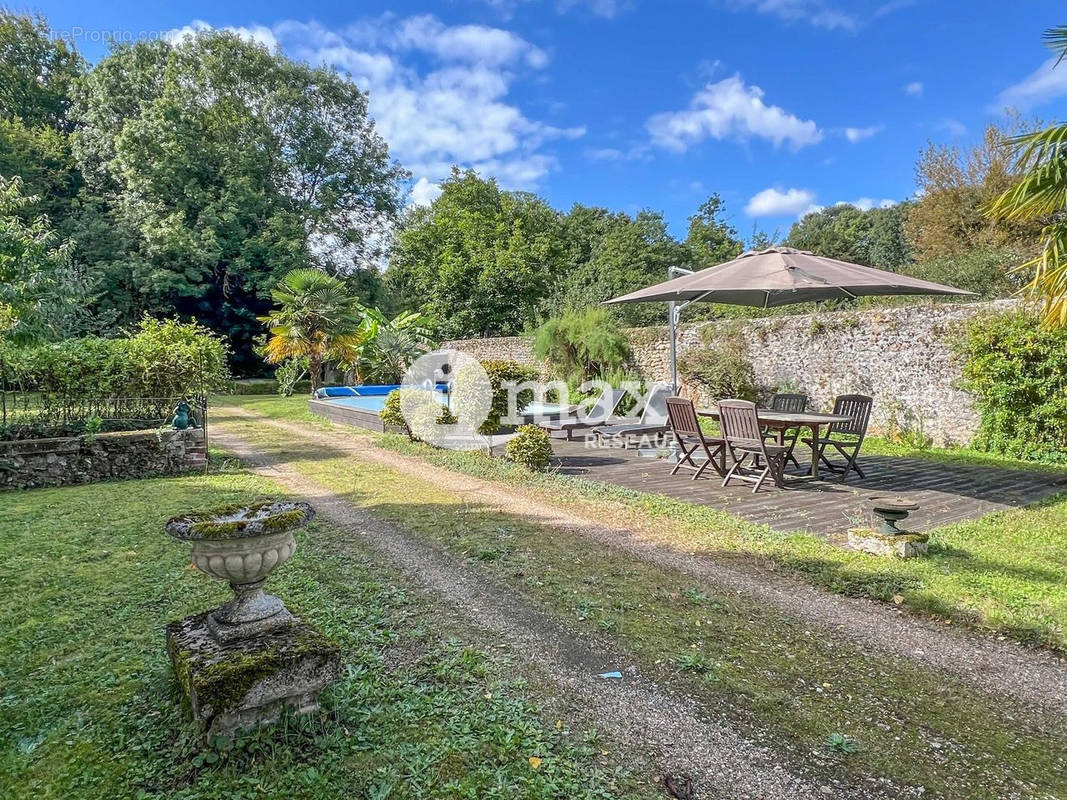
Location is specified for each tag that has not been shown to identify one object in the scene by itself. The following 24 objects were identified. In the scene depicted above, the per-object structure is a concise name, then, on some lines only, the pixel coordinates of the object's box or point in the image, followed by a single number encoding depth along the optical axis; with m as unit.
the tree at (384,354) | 21.41
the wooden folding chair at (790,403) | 8.86
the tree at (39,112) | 25.36
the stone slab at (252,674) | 2.37
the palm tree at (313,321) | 18.45
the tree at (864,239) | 36.16
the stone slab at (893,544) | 4.58
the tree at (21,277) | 9.12
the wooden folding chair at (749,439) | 6.95
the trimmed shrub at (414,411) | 10.34
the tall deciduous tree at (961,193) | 18.23
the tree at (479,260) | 26.39
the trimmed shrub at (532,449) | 8.41
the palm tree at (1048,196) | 4.85
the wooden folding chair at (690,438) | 7.68
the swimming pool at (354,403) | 13.16
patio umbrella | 6.16
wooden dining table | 6.80
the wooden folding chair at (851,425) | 7.31
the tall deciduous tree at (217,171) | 25.89
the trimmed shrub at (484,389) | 9.55
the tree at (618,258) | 19.28
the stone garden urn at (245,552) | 2.62
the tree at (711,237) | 32.88
